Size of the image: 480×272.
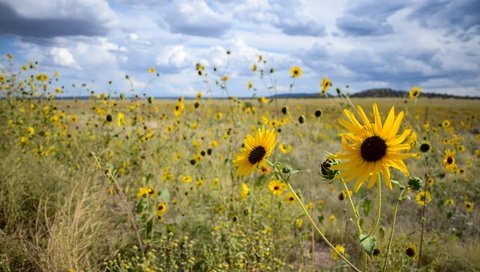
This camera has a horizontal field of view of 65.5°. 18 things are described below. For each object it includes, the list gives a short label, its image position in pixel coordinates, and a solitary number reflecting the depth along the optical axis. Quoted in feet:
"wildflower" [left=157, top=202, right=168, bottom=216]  11.63
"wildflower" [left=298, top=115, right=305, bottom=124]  12.75
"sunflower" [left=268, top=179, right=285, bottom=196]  11.89
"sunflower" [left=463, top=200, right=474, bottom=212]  15.55
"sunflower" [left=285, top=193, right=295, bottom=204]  12.34
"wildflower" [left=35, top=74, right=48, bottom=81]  21.70
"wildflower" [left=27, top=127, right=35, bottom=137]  17.03
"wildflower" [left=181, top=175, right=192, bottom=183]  13.82
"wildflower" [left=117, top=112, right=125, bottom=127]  13.82
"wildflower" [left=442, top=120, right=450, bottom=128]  23.24
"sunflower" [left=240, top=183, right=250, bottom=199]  10.95
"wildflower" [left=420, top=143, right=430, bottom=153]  10.13
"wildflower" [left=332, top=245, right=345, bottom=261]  9.72
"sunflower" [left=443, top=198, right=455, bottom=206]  15.20
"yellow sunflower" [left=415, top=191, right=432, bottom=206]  9.47
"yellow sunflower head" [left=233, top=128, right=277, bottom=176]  5.79
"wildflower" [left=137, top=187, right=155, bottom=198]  10.42
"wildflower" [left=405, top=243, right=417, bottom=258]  9.73
